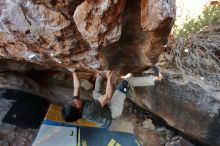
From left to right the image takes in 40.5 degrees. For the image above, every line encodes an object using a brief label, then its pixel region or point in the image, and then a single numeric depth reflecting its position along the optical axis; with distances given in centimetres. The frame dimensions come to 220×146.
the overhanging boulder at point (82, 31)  127
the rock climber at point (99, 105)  185
